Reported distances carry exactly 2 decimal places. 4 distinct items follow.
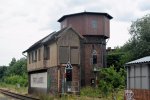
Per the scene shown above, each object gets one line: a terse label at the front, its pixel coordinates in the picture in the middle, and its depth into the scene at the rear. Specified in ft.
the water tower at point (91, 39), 134.37
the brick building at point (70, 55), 98.47
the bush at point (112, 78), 120.07
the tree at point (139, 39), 145.45
